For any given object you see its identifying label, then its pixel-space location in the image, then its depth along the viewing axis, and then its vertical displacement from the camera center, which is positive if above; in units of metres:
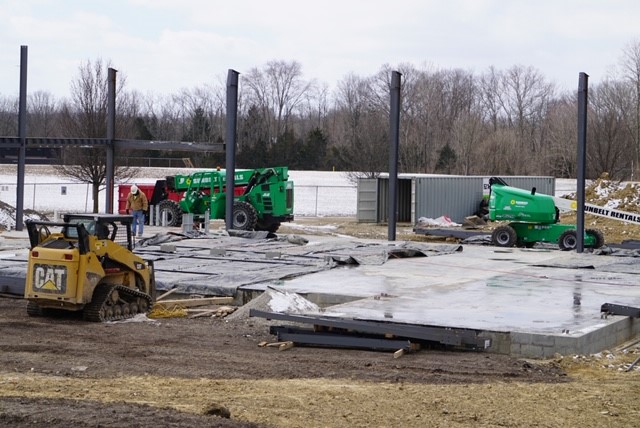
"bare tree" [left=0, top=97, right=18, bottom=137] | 94.00 +6.68
